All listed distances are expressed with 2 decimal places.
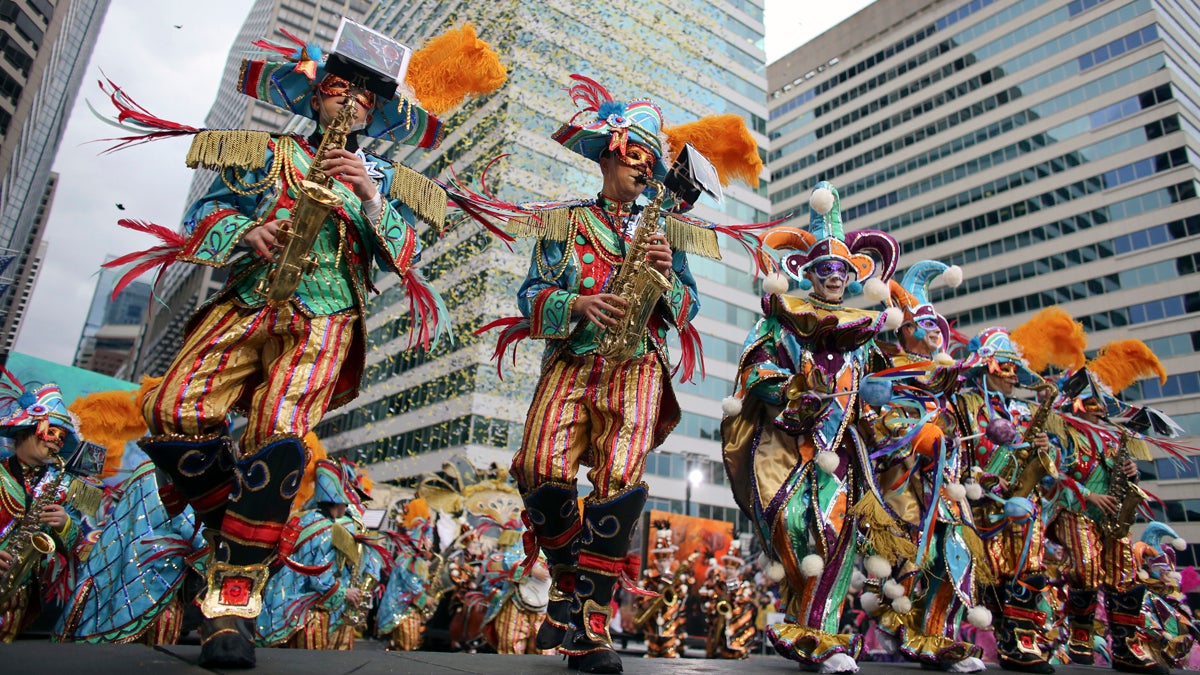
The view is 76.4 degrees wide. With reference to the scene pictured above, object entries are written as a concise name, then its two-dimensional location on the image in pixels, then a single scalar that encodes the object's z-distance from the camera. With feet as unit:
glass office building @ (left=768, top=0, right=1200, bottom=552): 116.47
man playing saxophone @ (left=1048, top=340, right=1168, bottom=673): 21.09
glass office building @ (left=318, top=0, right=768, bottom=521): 93.66
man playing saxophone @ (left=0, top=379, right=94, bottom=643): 17.80
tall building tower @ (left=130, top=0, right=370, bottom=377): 248.40
